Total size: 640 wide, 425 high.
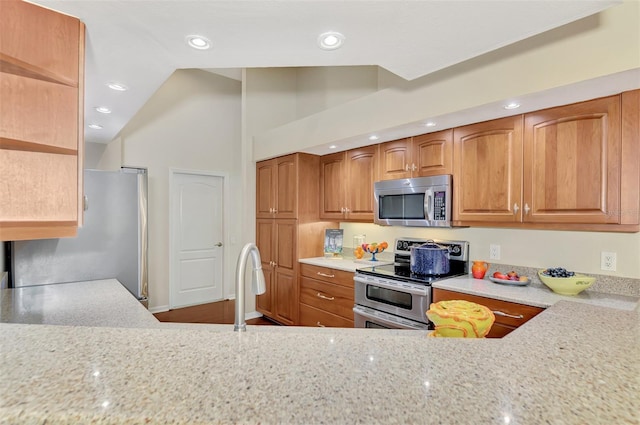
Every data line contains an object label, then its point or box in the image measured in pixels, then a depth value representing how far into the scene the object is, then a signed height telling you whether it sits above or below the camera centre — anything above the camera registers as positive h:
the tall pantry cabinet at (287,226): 3.70 -0.20
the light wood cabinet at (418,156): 2.63 +0.49
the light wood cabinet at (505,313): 1.93 -0.64
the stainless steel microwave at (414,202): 2.60 +0.08
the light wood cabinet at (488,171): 2.24 +0.30
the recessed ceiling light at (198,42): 1.63 +0.88
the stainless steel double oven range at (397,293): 2.45 -0.68
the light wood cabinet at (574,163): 1.85 +0.30
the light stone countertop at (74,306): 1.61 -0.56
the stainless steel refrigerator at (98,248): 2.30 -0.30
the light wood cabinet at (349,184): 3.26 +0.30
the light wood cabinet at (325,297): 3.11 -0.90
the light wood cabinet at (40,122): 1.27 +0.37
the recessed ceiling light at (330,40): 1.58 +0.87
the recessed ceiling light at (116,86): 2.17 +0.86
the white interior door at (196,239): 4.73 -0.45
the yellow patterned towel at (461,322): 1.00 -0.35
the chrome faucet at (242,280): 1.16 -0.26
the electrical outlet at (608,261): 2.10 -0.33
